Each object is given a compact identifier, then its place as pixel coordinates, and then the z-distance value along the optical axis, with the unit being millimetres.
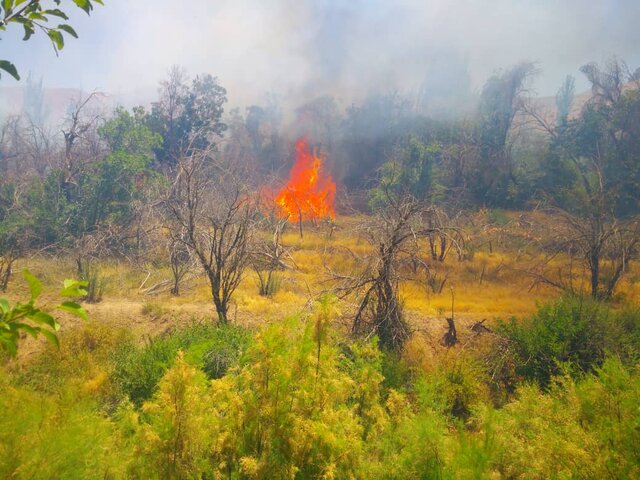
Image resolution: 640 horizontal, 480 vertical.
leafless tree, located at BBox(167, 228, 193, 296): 12341
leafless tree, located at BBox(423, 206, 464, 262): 16797
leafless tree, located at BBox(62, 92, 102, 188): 19172
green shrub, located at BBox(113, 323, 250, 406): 6246
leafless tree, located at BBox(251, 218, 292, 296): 11898
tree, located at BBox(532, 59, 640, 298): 24969
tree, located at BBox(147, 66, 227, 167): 31953
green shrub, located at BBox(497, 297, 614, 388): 7441
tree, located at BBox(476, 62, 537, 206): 30734
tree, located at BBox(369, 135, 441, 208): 26094
